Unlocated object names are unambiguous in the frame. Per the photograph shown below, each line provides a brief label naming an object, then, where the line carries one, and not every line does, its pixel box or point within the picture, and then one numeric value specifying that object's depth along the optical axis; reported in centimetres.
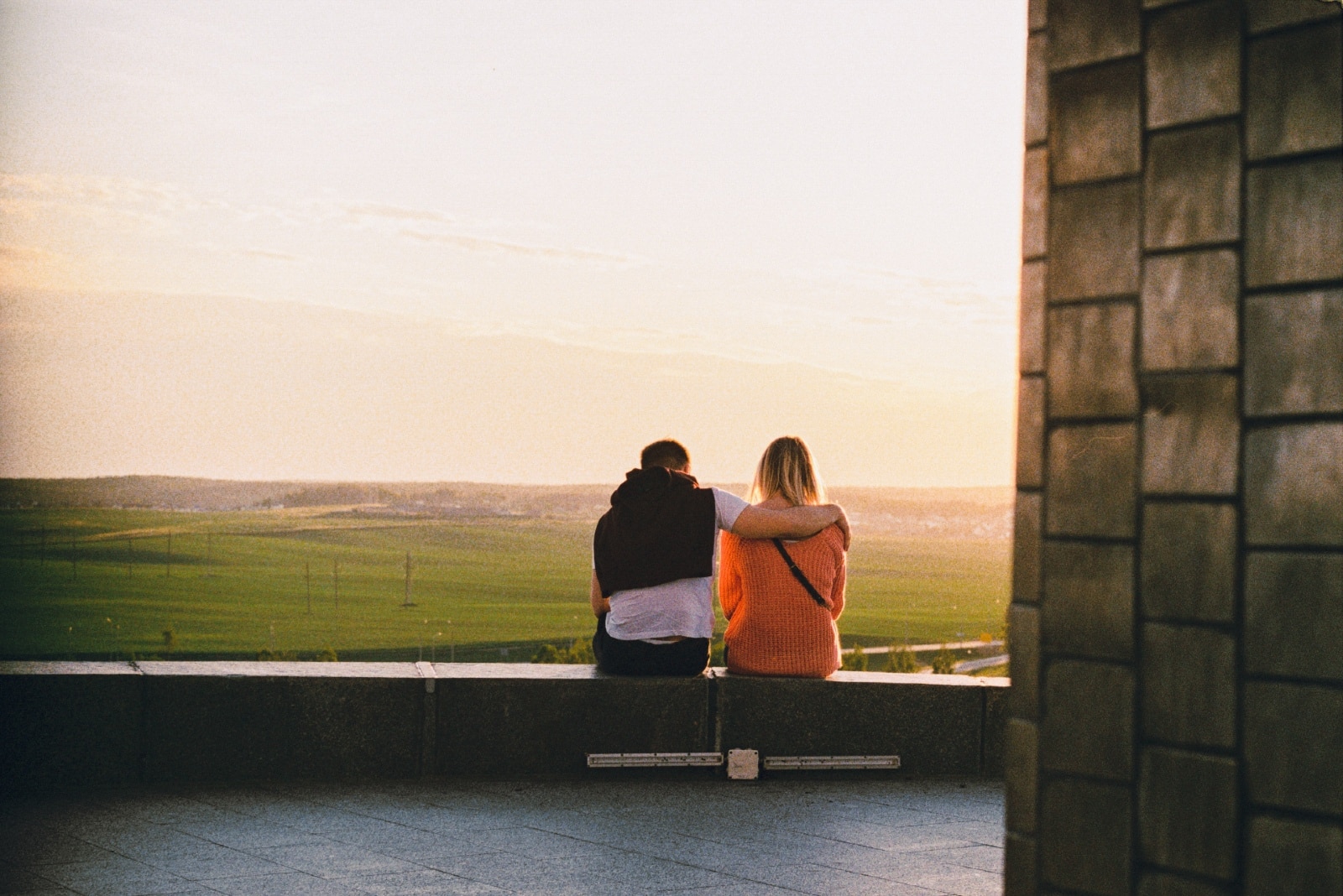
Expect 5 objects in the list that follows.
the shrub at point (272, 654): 12781
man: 692
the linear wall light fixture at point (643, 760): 677
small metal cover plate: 688
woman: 704
